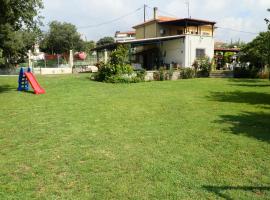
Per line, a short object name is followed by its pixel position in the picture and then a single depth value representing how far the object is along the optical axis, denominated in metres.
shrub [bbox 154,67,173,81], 24.68
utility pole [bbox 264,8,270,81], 13.91
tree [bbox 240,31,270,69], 27.56
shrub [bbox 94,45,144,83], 21.91
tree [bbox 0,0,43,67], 14.77
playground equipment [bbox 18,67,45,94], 16.11
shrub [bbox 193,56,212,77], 28.27
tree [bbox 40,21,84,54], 54.53
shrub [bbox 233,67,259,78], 28.45
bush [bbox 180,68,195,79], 26.64
